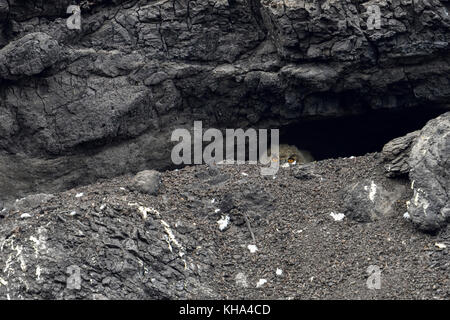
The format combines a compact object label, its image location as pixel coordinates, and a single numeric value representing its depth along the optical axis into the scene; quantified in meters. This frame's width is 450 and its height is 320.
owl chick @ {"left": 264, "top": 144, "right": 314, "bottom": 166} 19.66
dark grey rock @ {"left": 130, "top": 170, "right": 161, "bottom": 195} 16.45
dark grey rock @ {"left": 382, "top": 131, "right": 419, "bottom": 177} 16.17
